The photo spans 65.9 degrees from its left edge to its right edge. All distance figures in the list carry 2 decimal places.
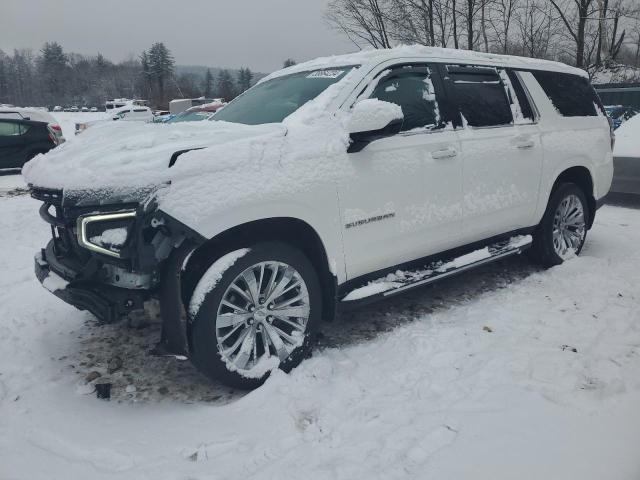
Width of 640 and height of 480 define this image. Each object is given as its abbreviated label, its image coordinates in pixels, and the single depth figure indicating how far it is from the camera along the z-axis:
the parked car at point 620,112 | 16.00
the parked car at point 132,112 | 25.60
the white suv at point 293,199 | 2.54
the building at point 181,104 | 33.88
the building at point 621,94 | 18.81
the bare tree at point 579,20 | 15.84
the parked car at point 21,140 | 12.46
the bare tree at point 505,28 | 17.97
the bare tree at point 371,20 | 17.73
